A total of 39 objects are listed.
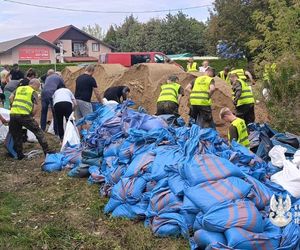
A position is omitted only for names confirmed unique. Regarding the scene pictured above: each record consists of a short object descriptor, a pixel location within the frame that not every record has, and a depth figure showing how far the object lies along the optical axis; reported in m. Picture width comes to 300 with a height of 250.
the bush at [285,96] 5.85
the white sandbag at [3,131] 6.19
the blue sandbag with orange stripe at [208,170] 2.96
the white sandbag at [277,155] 3.44
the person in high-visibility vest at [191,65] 9.76
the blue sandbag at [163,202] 2.99
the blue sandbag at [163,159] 3.35
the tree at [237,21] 18.40
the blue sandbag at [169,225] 2.86
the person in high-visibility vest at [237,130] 3.98
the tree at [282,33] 7.34
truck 16.98
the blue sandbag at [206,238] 2.55
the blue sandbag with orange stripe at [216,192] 2.75
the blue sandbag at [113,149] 4.24
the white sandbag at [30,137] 6.44
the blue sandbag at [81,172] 4.50
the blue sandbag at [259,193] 2.83
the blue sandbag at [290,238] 2.57
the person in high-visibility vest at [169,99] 5.68
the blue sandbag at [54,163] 4.83
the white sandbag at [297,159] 3.33
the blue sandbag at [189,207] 2.81
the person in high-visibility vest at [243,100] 5.66
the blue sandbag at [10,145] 5.53
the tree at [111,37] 40.27
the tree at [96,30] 56.93
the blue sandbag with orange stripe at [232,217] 2.56
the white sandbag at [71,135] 5.35
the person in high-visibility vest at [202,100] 5.54
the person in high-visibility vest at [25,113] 5.17
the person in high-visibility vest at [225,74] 8.29
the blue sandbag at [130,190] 3.36
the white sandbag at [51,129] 6.93
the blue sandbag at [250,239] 2.48
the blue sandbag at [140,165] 3.55
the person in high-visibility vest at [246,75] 6.89
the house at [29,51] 32.41
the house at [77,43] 37.02
